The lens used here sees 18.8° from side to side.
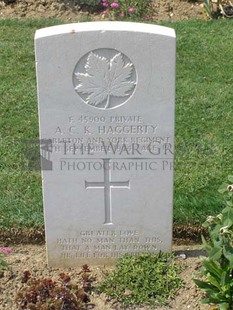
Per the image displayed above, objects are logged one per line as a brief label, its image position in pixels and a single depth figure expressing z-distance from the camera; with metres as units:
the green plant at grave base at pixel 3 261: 4.19
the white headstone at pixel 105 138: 3.79
